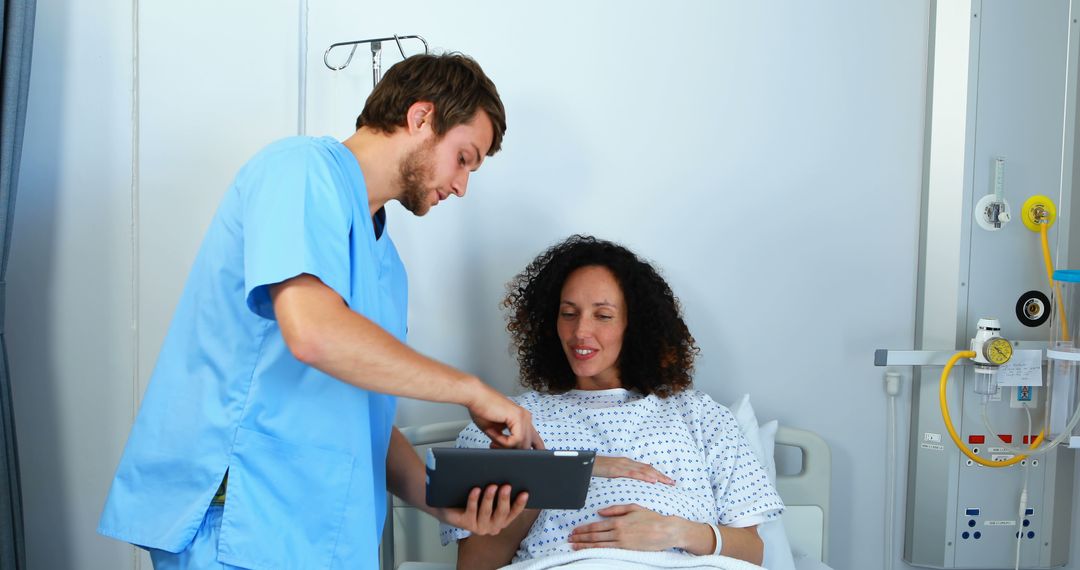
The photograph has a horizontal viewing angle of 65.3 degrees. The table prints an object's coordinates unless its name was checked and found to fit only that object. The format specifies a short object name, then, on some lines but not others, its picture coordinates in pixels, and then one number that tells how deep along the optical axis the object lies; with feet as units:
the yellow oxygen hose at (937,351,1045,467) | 6.16
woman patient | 4.96
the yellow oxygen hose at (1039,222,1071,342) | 6.26
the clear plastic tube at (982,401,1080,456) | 6.10
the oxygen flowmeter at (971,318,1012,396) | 6.07
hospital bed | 5.98
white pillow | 5.50
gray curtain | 5.45
